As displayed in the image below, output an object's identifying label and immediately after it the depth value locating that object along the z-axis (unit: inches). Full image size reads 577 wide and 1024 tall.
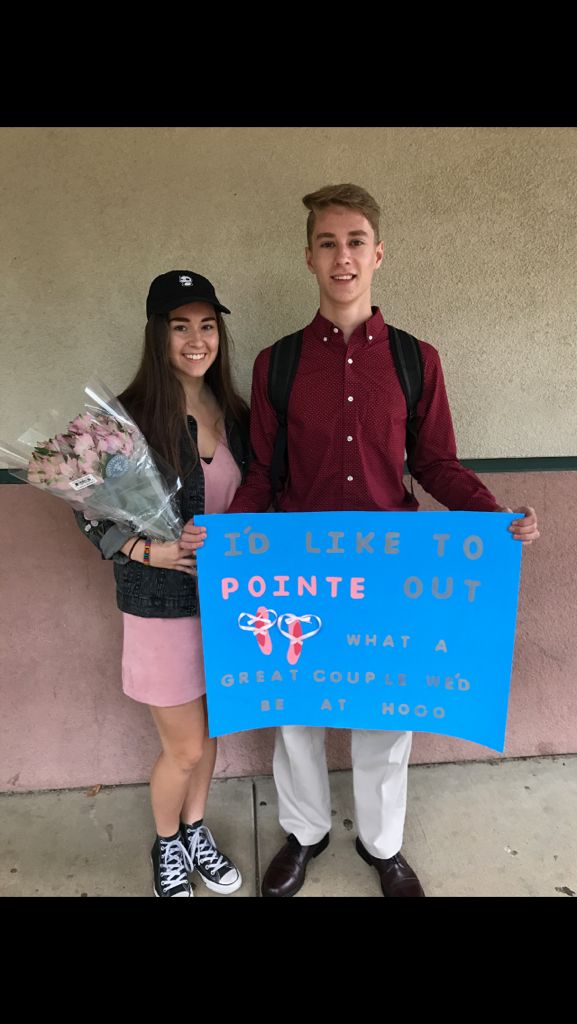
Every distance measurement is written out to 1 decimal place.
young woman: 69.9
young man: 69.4
